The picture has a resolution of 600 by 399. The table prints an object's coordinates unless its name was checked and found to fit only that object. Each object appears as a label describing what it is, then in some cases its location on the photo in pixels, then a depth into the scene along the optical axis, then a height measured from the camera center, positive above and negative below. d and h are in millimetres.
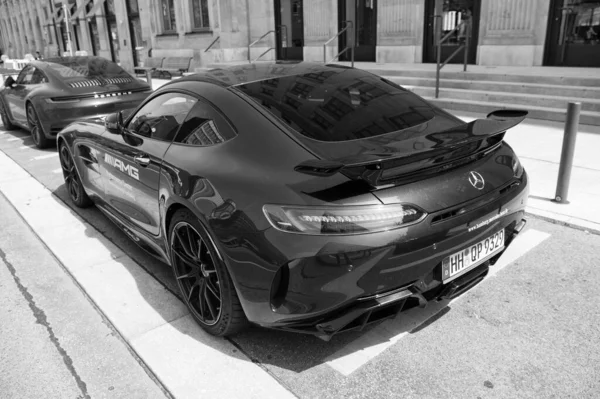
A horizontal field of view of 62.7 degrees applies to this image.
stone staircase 8727 -1306
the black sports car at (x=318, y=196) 2336 -832
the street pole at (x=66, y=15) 26922 +1188
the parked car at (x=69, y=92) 8125 -879
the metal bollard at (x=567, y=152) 4688 -1202
